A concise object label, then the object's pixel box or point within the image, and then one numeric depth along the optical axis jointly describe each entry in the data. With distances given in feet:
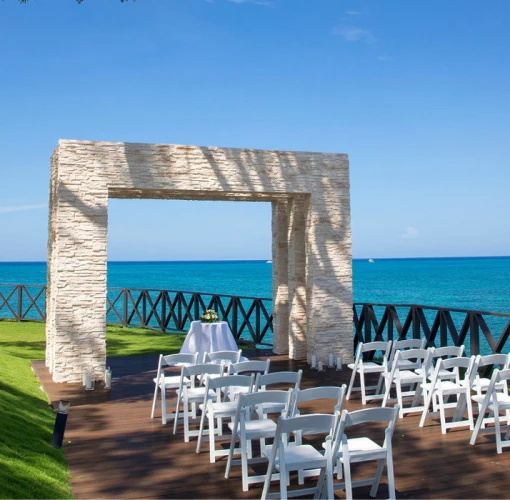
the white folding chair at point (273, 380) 16.15
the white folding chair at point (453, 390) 18.74
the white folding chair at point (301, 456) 11.75
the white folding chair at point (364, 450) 12.01
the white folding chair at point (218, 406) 15.93
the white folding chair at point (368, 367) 23.34
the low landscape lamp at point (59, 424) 17.02
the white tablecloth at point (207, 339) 30.60
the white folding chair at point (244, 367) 18.89
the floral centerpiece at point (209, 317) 31.12
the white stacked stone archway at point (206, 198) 27.91
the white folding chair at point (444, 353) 20.86
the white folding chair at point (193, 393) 18.33
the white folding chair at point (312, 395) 13.89
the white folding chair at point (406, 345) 22.52
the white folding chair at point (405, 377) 20.86
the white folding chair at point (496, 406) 16.72
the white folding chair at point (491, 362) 18.86
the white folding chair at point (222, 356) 21.81
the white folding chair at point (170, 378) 20.24
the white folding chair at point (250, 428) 13.98
